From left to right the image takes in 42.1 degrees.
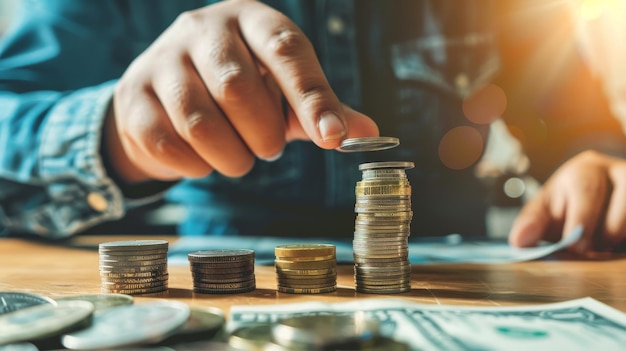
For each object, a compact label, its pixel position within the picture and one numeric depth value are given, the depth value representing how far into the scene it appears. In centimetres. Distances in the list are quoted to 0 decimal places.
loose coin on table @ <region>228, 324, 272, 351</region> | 22
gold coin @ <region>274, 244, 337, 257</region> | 29
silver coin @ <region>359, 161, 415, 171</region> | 29
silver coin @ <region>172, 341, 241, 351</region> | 22
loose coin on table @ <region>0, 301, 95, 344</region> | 22
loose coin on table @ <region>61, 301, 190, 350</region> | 21
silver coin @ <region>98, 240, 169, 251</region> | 30
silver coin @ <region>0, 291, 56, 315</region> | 26
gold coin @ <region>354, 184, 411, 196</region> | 29
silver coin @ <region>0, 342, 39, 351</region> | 22
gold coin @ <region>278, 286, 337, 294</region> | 29
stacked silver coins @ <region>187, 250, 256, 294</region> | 30
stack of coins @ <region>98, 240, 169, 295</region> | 30
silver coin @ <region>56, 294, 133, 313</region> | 26
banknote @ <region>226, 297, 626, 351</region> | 22
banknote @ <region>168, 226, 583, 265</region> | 37
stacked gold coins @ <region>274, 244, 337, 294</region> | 29
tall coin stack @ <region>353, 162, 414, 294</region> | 29
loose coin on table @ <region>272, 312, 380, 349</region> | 21
